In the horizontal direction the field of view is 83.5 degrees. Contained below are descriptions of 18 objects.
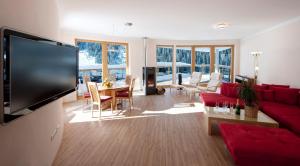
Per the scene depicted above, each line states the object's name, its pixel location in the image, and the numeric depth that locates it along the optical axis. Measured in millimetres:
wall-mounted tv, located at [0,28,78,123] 1084
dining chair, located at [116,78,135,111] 4951
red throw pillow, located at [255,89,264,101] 4285
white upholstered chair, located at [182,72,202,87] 7273
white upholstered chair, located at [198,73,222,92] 6186
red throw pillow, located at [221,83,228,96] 4916
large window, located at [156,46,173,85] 8387
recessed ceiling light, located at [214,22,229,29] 4550
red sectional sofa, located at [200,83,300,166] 1898
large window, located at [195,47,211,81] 8583
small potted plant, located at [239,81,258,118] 3114
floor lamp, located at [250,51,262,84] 5816
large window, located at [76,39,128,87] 6515
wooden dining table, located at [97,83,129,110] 4743
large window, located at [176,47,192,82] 8652
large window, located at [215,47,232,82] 8332
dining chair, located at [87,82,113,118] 4203
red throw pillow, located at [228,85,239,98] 4679
